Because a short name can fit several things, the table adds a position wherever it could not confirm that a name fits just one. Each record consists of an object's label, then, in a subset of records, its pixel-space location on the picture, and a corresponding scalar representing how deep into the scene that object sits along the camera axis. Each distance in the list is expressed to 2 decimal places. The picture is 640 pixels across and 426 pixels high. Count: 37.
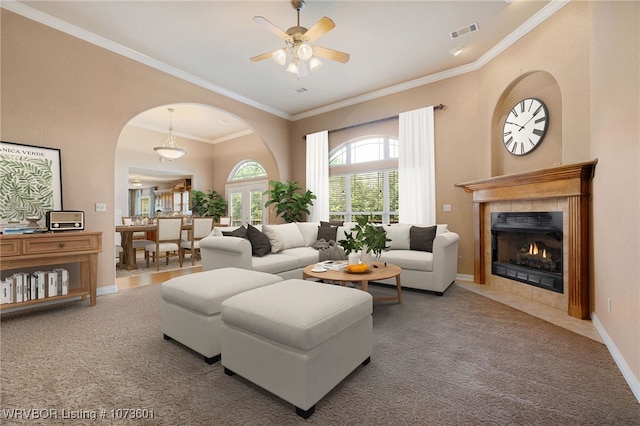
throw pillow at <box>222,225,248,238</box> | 3.75
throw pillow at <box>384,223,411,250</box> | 4.23
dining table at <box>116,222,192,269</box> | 5.26
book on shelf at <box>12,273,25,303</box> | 2.75
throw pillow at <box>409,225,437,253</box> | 3.96
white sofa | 3.40
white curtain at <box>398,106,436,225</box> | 4.65
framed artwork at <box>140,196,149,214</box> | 12.94
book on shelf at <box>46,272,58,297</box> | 2.95
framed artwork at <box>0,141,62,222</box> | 2.92
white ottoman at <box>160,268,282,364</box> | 1.87
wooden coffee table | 2.65
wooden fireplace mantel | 2.70
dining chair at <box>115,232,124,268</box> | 5.45
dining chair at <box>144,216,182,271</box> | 5.26
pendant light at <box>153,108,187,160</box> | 6.24
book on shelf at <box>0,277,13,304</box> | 2.67
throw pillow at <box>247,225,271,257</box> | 3.79
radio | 2.98
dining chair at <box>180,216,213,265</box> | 5.71
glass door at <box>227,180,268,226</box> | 7.94
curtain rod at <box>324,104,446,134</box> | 4.57
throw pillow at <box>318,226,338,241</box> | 4.70
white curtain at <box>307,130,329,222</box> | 5.97
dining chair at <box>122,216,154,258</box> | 5.43
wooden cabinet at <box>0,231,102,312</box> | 2.65
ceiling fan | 2.63
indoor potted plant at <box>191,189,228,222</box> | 8.28
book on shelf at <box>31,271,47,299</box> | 2.88
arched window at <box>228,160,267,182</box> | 7.98
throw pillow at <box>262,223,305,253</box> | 4.04
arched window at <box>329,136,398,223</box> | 5.34
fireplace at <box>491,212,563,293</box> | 3.10
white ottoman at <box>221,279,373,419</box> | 1.37
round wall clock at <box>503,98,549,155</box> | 3.46
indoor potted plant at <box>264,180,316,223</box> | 5.93
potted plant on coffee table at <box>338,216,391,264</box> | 2.95
